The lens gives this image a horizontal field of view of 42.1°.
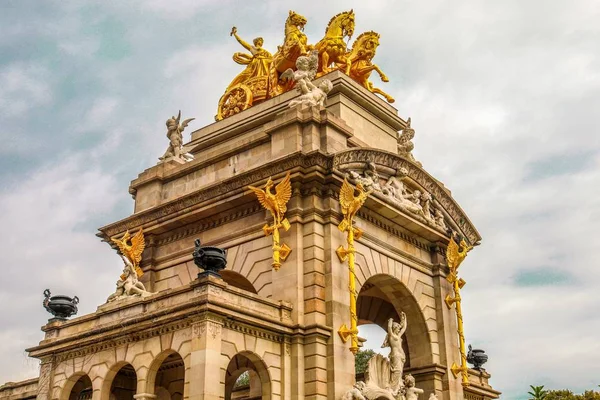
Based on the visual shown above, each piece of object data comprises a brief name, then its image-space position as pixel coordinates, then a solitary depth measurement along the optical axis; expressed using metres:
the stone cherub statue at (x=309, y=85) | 27.72
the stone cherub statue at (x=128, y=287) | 25.16
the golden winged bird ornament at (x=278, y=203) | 25.00
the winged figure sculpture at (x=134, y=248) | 29.00
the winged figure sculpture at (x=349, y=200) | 25.33
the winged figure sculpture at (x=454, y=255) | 30.16
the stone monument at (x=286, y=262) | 22.64
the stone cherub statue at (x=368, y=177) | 26.38
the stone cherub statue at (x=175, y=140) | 31.86
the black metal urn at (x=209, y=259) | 22.12
